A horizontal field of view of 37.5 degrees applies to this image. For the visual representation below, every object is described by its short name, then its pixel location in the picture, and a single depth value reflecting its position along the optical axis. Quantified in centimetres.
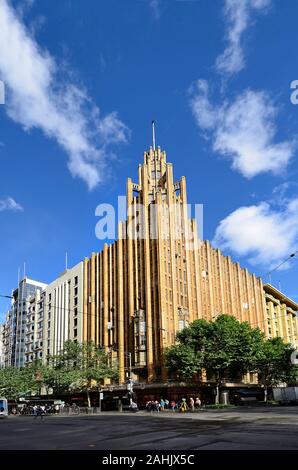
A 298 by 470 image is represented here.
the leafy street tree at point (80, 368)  6462
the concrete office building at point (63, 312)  8552
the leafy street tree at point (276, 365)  6294
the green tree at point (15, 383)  7694
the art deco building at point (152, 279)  6769
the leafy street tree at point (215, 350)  5622
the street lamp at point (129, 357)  6738
